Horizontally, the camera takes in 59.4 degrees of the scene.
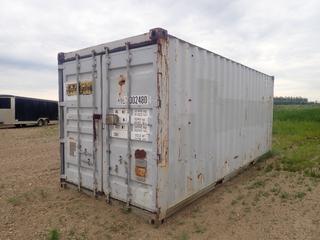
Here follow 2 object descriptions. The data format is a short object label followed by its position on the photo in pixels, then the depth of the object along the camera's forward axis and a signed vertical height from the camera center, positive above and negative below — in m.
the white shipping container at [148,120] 4.21 -0.26
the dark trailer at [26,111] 21.11 -0.55
